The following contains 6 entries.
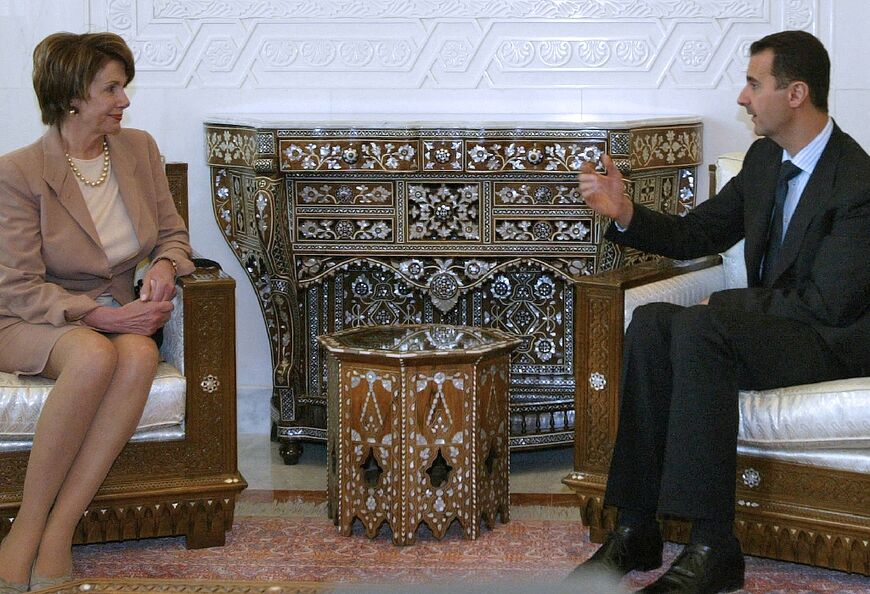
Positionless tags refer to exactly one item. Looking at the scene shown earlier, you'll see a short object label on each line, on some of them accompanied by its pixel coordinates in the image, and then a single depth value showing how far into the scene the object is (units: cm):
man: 287
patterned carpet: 307
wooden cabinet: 386
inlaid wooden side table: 326
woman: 294
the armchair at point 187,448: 319
